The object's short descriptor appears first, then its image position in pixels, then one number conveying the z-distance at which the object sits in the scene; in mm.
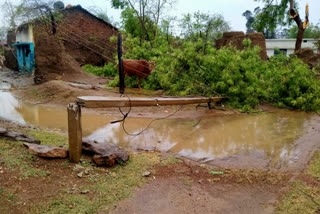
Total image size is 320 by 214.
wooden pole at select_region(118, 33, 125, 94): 9223
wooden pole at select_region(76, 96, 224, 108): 3879
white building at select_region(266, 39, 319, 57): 30253
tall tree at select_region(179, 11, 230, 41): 15516
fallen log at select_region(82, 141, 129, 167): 3875
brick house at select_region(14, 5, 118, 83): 11523
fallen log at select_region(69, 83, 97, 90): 9792
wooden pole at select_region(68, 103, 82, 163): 3789
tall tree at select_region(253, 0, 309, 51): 15841
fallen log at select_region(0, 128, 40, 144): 4426
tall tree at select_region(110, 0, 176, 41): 15812
